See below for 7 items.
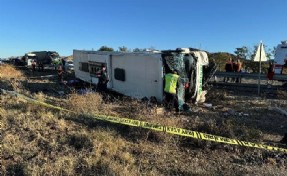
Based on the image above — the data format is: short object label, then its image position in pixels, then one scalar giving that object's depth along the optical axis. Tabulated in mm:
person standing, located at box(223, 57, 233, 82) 12170
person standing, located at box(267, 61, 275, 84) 10479
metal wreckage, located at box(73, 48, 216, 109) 7119
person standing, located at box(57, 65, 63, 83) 11814
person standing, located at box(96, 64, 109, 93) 8863
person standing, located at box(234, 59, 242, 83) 12060
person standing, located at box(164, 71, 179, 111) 6548
